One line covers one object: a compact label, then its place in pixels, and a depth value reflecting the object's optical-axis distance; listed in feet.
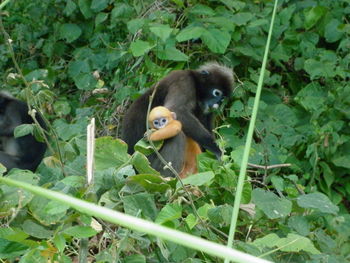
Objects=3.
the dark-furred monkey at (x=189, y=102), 36.96
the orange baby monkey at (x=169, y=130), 34.30
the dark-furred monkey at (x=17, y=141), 36.94
